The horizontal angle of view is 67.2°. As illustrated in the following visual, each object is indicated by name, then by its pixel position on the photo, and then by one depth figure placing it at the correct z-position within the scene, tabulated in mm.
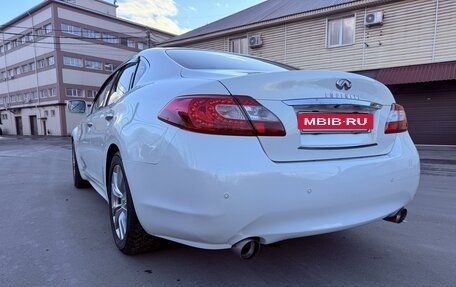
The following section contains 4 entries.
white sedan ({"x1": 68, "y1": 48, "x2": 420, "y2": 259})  1783
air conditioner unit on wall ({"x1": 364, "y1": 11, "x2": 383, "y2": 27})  12516
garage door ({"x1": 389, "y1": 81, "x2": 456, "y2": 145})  12102
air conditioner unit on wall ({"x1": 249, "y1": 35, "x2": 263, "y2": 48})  15780
